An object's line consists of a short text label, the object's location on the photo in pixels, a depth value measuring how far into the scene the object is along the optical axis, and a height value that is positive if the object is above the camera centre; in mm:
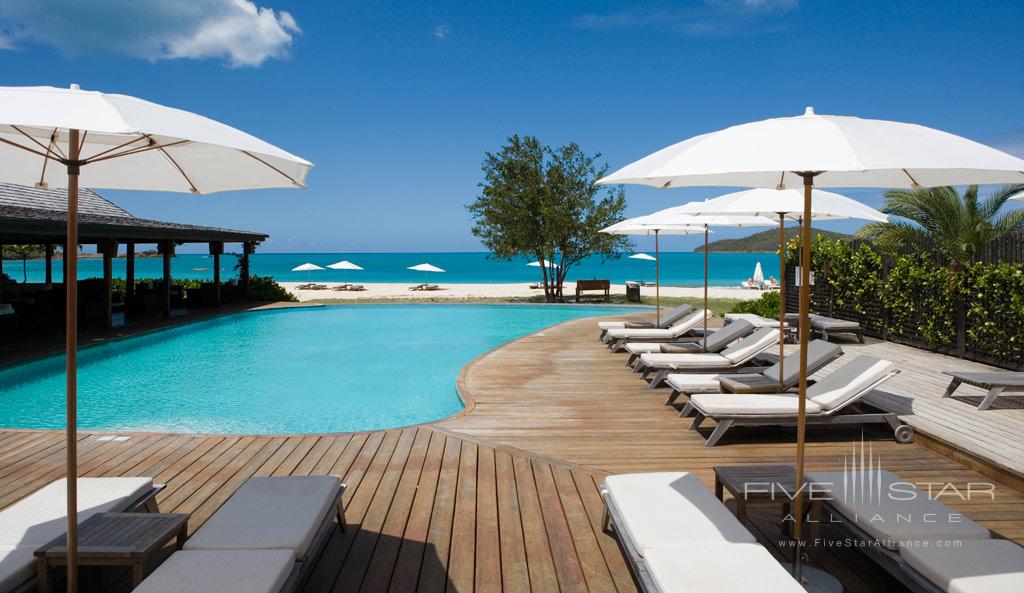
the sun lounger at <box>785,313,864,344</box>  10477 -696
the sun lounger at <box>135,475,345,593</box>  2396 -1135
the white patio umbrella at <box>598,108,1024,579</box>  2408 +545
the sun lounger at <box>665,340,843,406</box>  6051 -987
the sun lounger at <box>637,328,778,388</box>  7430 -913
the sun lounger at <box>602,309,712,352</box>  10000 -793
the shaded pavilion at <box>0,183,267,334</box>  11719 +949
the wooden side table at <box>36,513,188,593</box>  2547 -1117
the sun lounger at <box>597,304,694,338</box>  11156 -626
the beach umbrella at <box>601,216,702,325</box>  10019 +965
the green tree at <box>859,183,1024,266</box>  14227 +1632
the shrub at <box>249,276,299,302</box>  21906 -252
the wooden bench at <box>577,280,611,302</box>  23469 +5
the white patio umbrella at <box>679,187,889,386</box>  5841 +793
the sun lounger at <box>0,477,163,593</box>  2547 -1123
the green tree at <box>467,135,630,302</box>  22594 +3075
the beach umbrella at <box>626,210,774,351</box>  8273 +907
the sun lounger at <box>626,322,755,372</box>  8438 -853
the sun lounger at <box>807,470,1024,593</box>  2439 -1114
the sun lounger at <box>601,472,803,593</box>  2400 -1124
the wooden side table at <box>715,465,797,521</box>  3371 -1110
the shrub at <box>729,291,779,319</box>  13945 -480
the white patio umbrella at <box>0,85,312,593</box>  2040 +635
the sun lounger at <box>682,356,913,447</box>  5254 -1046
